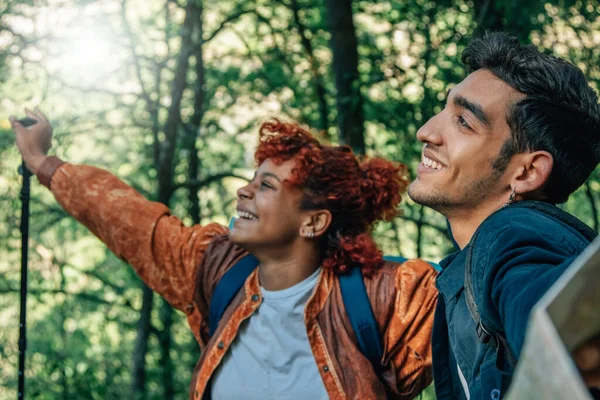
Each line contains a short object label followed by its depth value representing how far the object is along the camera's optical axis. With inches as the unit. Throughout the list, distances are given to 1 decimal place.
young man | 68.7
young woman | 110.1
